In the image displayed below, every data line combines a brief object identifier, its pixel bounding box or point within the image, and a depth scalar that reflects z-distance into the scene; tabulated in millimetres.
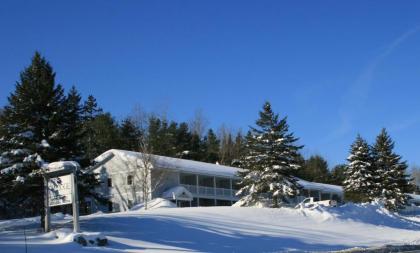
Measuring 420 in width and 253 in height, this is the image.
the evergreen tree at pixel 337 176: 89444
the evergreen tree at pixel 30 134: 23953
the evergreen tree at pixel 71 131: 25125
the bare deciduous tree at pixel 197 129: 86688
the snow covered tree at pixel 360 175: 55156
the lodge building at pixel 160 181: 49188
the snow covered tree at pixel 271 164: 40938
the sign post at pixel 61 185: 20953
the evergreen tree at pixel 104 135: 63344
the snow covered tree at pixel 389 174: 55250
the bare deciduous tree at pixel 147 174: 47844
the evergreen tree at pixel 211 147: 77938
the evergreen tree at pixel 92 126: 26536
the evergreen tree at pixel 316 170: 84625
